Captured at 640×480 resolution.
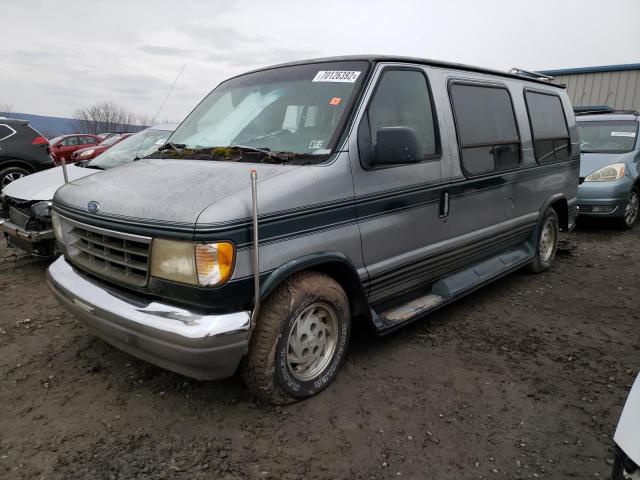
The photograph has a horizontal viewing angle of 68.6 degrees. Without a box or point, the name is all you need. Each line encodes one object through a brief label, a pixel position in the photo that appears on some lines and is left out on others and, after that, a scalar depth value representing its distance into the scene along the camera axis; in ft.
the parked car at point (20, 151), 27.22
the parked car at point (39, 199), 15.66
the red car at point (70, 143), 65.10
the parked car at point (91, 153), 24.03
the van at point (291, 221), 7.79
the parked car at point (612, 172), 23.93
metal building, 43.16
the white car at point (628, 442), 4.86
